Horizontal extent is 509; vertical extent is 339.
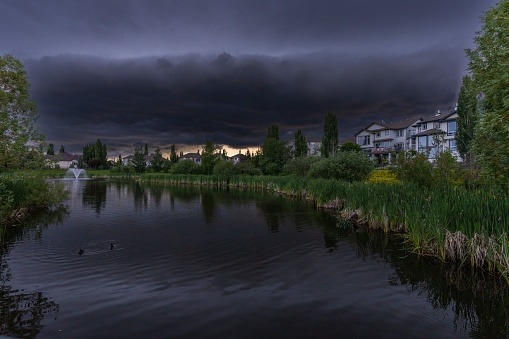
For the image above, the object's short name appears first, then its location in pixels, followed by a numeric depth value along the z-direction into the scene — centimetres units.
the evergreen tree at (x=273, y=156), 7856
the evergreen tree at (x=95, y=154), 14612
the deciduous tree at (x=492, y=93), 1233
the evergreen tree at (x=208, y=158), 8464
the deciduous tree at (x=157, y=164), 11569
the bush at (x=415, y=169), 2078
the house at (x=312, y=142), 13850
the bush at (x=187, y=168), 8706
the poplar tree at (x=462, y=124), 5166
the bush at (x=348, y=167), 3447
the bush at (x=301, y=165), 4849
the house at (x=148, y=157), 17850
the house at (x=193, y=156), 18332
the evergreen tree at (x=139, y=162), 11775
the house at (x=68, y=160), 16462
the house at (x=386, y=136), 8350
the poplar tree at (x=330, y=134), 8834
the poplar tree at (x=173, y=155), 13330
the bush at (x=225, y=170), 6814
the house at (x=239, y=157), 18940
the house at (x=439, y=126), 6500
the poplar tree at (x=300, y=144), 9619
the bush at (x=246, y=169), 6981
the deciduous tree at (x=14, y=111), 1827
